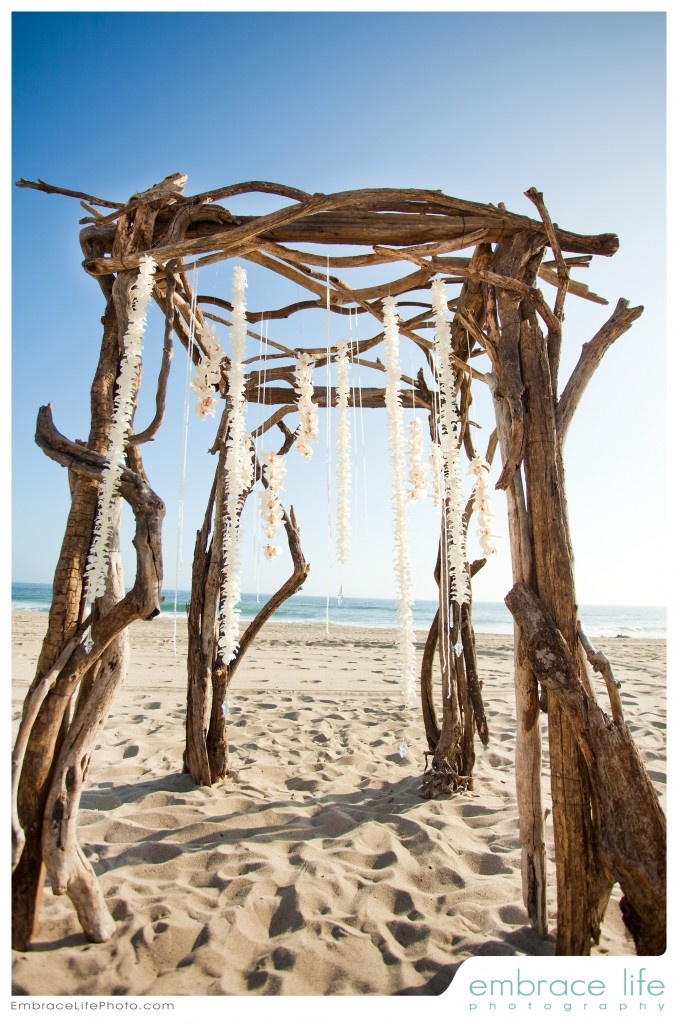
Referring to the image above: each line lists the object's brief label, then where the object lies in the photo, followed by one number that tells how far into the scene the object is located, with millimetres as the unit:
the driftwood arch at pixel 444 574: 2170
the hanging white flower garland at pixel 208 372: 3107
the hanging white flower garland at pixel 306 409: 3602
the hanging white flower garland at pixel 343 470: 2705
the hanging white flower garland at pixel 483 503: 3125
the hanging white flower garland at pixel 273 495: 3881
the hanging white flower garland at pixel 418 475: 3277
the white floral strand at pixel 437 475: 3068
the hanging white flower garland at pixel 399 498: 2463
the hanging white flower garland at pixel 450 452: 2670
